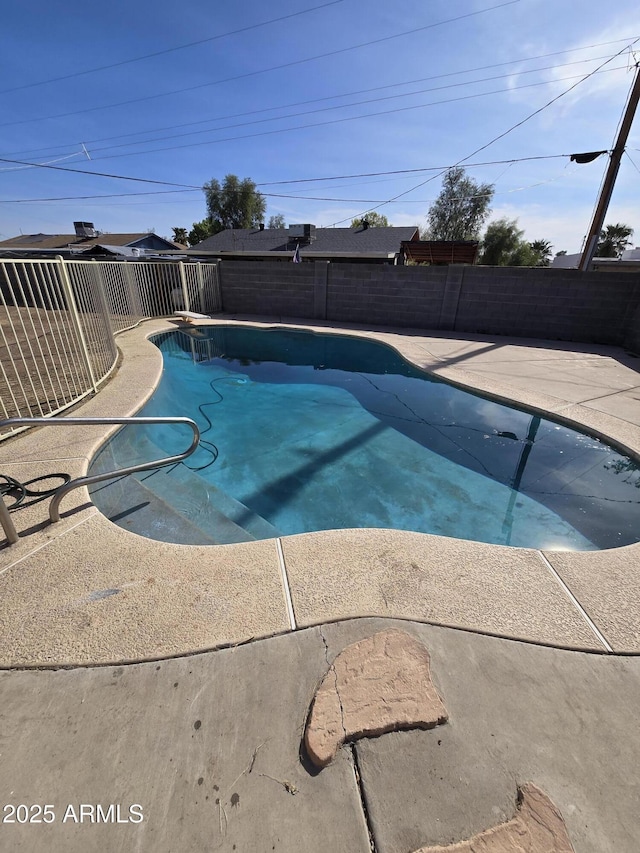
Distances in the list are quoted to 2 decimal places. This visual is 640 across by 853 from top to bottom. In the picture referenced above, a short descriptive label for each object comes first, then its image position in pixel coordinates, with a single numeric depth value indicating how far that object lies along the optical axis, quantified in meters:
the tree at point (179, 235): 56.69
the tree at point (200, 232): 46.62
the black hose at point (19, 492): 3.08
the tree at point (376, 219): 48.41
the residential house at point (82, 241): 28.11
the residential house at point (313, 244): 21.73
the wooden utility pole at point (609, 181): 9.87
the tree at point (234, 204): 42.38
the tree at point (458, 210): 36.06
